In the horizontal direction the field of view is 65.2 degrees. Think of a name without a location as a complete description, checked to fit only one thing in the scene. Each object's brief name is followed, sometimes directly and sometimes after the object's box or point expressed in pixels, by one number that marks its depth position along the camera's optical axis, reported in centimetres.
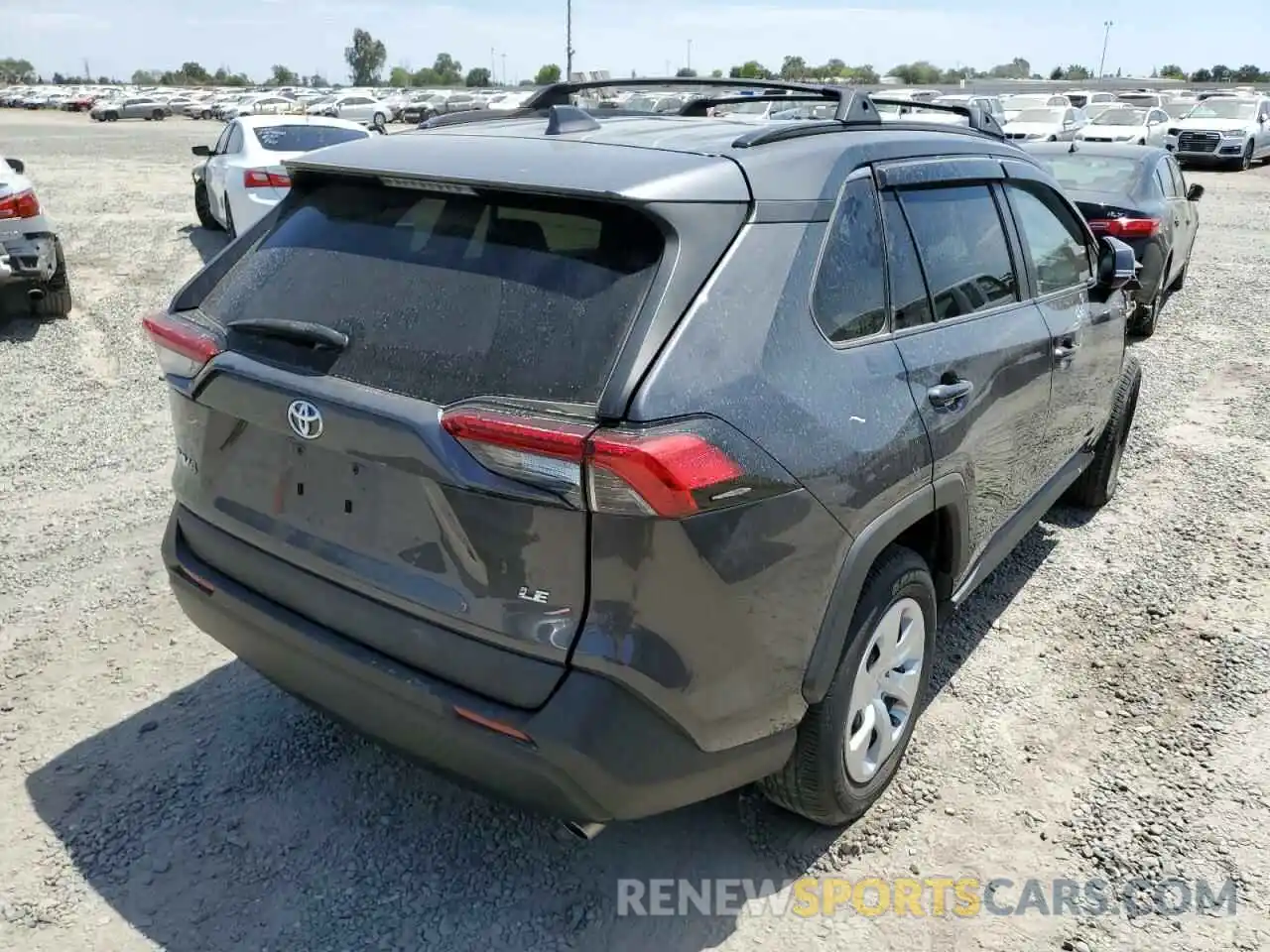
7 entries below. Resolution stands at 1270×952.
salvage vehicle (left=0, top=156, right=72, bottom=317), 746
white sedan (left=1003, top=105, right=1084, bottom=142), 2178
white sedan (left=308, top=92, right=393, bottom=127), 4216
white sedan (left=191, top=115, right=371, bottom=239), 1041
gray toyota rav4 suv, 203
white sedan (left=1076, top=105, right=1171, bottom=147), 2325
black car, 852
